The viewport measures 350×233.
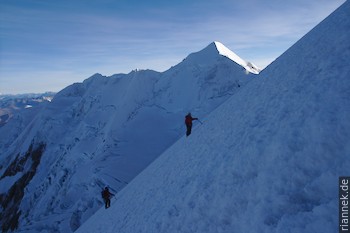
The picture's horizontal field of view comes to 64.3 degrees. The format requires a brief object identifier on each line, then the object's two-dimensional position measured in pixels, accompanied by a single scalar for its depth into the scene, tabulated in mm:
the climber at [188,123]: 18750
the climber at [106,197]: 21281
